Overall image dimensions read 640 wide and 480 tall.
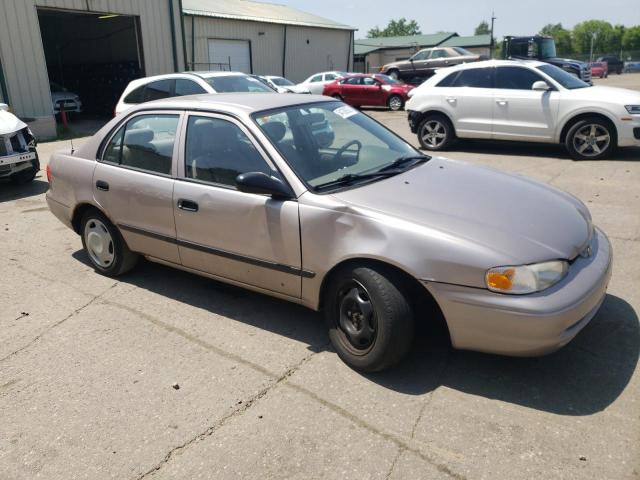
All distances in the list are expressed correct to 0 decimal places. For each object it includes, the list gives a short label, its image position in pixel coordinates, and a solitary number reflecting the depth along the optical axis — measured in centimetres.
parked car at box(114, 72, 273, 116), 998
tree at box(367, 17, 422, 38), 12577
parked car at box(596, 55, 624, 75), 5310
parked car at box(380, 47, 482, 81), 2603
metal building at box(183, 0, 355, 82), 2417
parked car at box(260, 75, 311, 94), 1876
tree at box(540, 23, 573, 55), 10119
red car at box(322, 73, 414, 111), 2055
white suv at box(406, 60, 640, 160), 890
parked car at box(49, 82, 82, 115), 1919
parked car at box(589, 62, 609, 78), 4697
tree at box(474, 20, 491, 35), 15100
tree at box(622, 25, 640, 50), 9999
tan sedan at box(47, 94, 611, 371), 283
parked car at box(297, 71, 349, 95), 2292
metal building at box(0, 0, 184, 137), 1477
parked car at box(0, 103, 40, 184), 797
